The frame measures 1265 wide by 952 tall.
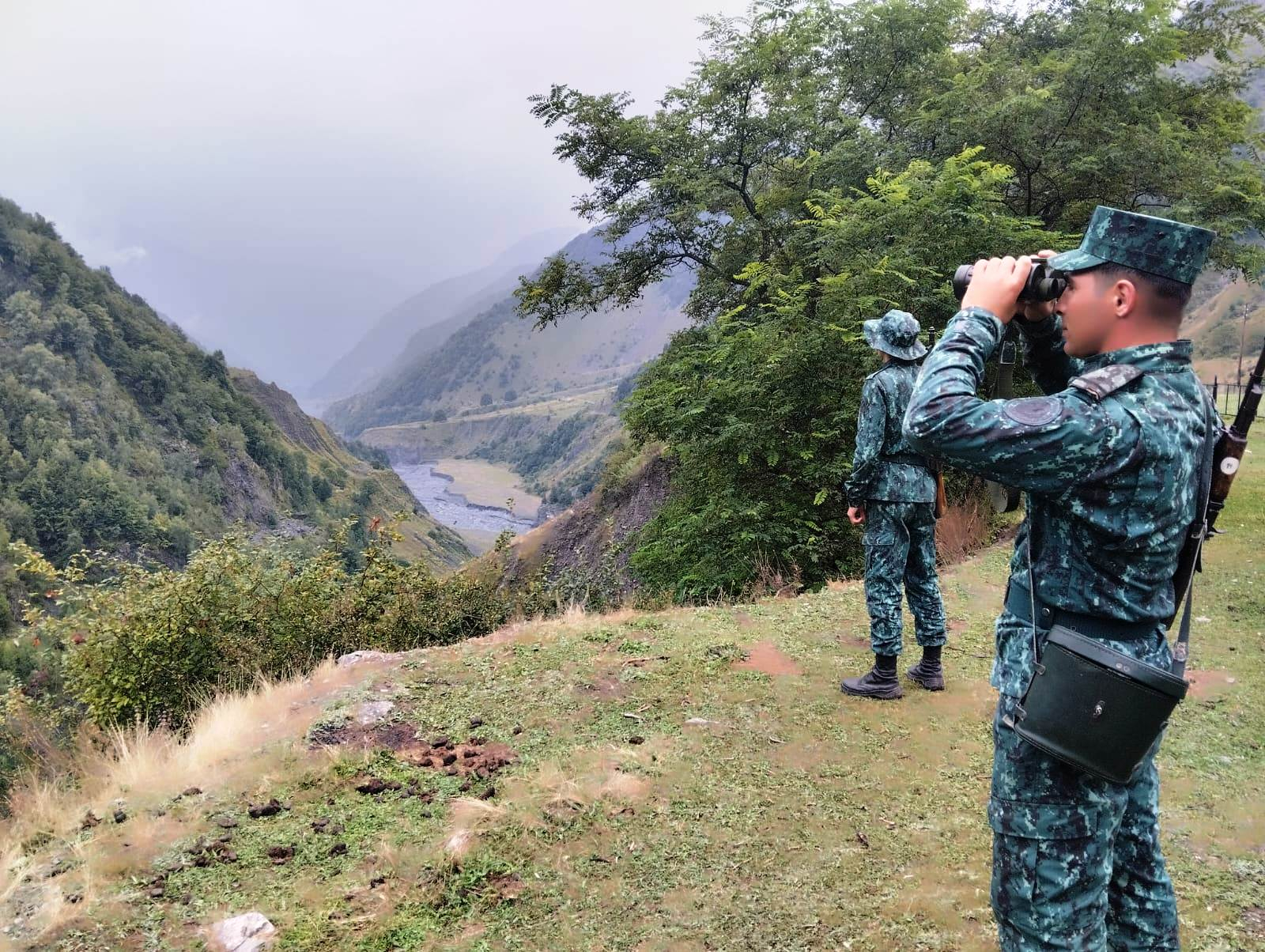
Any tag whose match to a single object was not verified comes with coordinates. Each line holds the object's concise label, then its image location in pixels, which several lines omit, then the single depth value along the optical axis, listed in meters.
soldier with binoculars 1.99
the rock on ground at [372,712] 5.04
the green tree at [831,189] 10.46
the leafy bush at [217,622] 6.63
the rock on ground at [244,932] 3.11
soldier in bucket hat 4.97
